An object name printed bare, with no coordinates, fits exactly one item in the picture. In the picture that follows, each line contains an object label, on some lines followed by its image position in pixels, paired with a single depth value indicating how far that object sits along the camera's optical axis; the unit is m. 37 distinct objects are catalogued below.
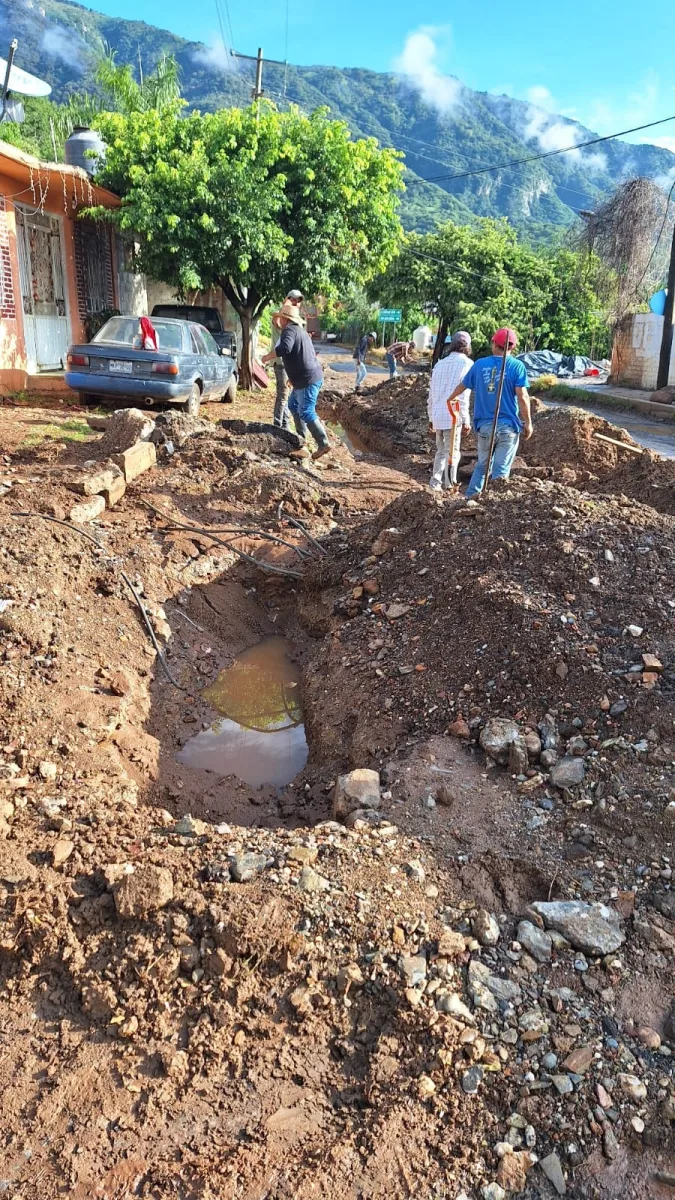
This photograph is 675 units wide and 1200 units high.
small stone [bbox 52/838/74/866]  3.03
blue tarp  29.59
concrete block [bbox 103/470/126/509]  6.82
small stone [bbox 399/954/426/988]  2.62
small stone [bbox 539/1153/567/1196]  2.15
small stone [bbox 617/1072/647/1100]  2.32
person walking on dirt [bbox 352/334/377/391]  19.38
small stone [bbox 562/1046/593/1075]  2.38
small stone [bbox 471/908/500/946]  2.80
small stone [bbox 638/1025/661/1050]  2.46
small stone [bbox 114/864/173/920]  2.75
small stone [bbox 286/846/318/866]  3.03
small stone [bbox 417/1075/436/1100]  2.35
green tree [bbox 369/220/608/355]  27.77
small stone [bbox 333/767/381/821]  3.60
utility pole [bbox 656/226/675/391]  21.67
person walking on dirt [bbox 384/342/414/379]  24.17
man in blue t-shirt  6.88
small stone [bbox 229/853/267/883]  2.94
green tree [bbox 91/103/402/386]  13.16
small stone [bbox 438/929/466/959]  2.72
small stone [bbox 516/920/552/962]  2.76
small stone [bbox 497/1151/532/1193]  2.16
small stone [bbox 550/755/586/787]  3.58
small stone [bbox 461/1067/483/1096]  2.36
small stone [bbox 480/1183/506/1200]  2.13
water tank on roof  13.88
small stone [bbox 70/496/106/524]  6.21
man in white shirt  7.98
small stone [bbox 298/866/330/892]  2.88
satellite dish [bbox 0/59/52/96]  13.34
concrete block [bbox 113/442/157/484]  7.45
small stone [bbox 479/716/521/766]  3.84
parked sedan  10.14
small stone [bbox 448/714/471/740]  4.04
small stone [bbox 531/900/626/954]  2.77
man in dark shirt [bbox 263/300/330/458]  8.40
